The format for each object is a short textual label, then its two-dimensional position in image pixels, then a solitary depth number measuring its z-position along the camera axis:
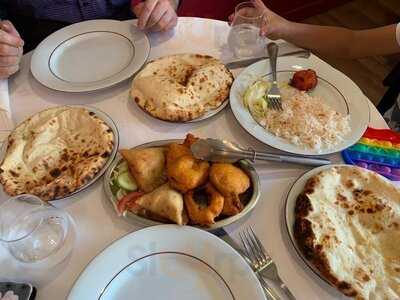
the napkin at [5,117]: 1.02
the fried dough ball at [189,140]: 0.88
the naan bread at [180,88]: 1.02
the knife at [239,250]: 0.71
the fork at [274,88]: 1.05
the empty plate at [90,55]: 1.14
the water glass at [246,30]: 1.24
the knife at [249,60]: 1.17
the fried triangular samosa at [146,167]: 0.85
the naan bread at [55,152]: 0.87
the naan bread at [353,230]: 0.70
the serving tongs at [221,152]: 0.84
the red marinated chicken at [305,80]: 1.08
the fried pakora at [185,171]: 0.81
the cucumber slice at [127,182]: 0.86
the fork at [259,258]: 0.73
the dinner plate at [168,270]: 0.70
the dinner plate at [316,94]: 0.95
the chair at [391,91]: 1.34
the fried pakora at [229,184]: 0.79
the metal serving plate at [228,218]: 0.78
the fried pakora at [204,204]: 0.77
